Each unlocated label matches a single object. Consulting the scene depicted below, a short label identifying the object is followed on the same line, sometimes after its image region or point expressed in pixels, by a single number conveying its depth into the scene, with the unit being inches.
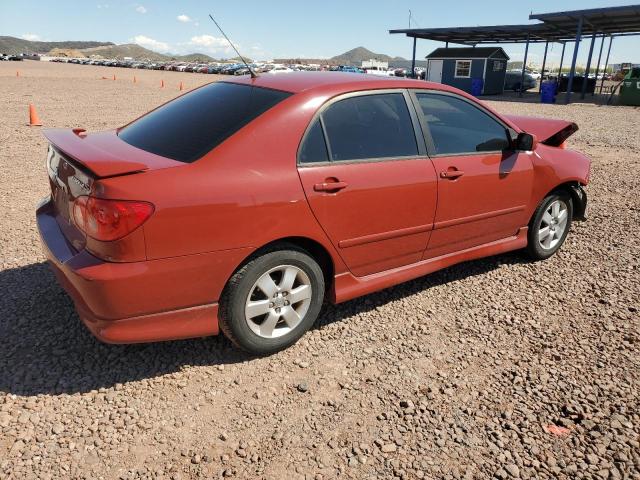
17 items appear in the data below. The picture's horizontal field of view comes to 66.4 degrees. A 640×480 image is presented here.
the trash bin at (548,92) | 1036.6
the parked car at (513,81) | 1482.5
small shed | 1261.1
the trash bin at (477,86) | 1245.9
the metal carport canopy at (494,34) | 1193.0
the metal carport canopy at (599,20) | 920.3
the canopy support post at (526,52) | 1305.4
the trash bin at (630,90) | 936.3
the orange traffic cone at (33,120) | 461.7
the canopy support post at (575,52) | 986.1
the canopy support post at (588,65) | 1100.4
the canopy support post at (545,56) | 1412.6
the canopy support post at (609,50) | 1347.4
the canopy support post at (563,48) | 1466.3
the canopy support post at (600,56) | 1439.5
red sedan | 99.0
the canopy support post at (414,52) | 1375.2
